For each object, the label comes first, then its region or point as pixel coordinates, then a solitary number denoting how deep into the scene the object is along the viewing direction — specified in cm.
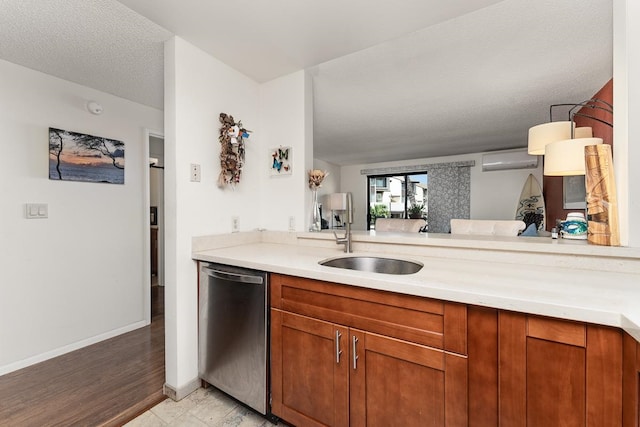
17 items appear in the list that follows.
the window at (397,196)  661
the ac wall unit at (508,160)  498
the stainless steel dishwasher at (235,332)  143
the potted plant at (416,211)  661
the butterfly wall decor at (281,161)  219
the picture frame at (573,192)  303
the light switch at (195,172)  177
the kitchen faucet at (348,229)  177
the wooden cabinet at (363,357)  97
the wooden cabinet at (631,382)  68
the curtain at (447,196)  590
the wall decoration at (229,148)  195
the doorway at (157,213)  396
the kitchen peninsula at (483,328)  77
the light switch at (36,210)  199
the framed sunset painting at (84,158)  212
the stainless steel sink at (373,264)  158
